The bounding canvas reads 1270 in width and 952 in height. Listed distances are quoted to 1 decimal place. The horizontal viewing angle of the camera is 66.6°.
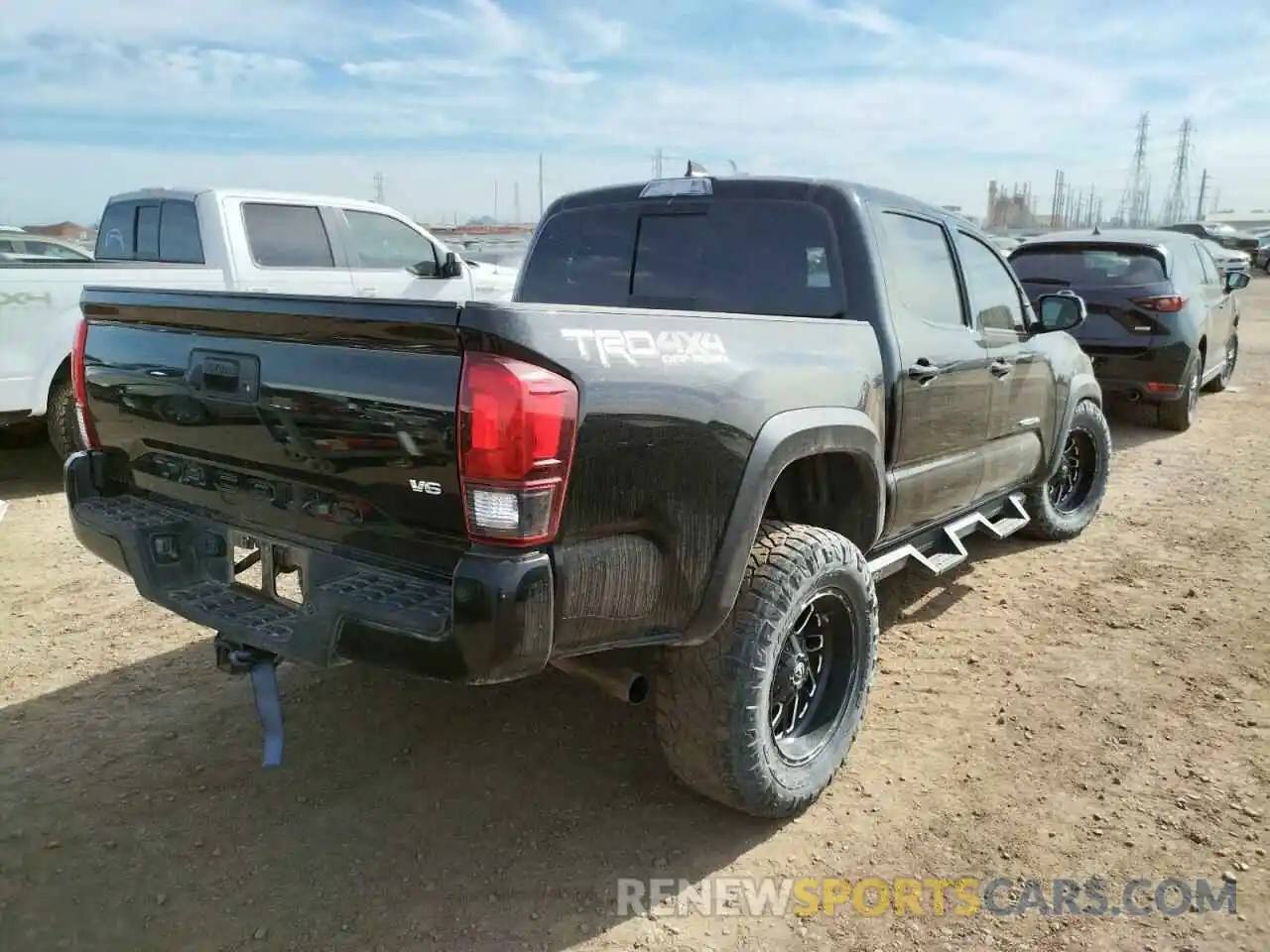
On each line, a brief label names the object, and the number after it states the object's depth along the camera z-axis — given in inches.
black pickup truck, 85.6
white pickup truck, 242.2
